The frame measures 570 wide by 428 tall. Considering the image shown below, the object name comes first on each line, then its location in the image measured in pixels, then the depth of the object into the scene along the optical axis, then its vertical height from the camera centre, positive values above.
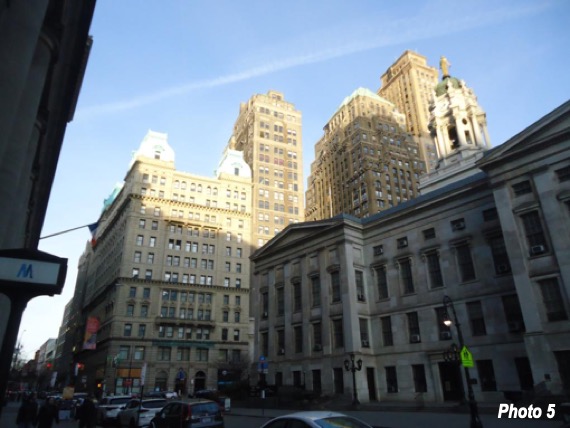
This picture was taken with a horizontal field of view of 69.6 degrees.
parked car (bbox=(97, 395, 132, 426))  28.39 -1.96
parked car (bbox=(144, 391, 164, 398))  46.41 -1.43
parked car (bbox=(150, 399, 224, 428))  16.19 -1.28
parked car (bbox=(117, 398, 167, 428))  23.09 -1.65
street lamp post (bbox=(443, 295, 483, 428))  16.69 -1.60
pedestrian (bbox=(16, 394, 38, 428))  18.41 -1.26
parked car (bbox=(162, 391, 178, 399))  49.20 -1.54
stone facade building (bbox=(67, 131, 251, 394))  72.44 +18.20
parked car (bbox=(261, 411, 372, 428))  9.83 -0.99
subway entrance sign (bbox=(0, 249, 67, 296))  6.55 +1.71
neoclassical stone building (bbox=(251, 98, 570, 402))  27.86 +7.58
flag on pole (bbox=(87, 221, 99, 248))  23.17 +8.32
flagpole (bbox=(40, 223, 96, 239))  20.60 +7.19
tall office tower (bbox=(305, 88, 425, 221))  105.44 +56.13
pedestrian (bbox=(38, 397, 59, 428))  16.31 -1.16
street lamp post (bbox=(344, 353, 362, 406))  33.34 +0.65
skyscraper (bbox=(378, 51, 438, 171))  129.50 +92.60
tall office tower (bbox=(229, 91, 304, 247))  96.88 +51.94
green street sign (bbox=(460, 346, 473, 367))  19.47 +0.72
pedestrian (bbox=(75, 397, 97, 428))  18.14 -1.35
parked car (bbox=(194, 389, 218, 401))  43.82 -1.48
